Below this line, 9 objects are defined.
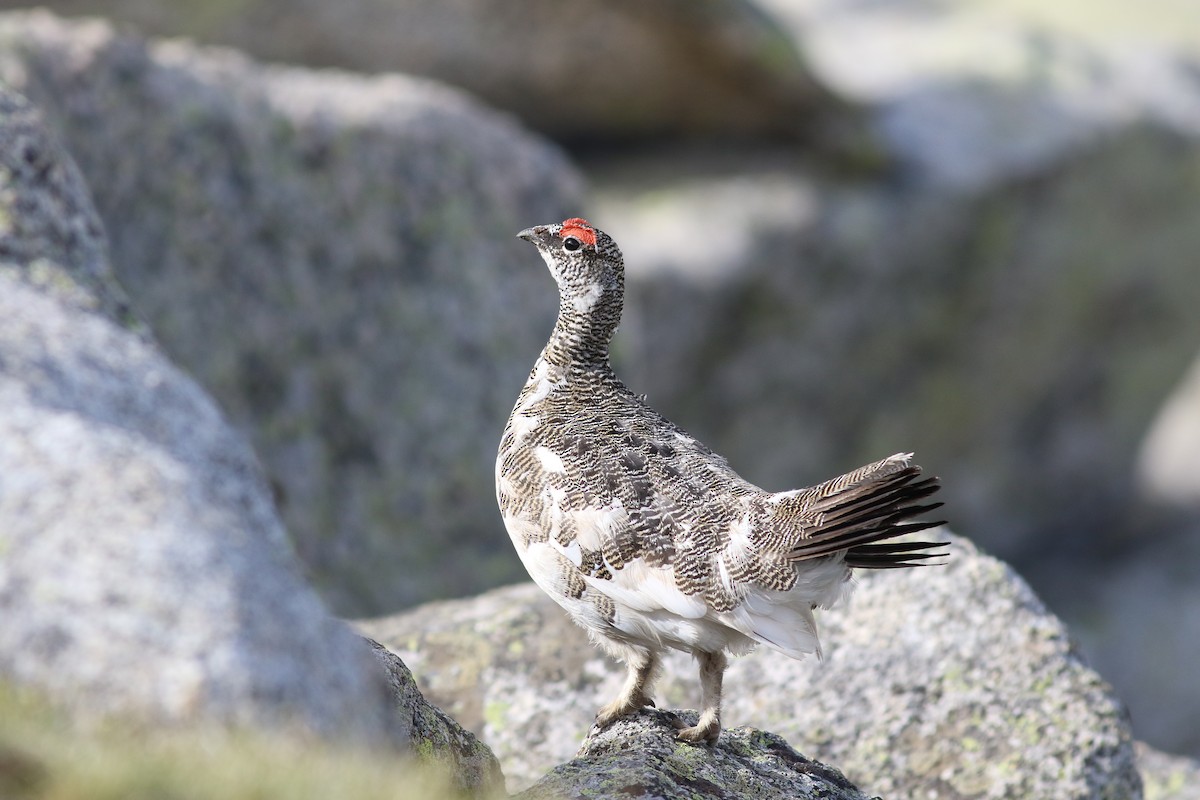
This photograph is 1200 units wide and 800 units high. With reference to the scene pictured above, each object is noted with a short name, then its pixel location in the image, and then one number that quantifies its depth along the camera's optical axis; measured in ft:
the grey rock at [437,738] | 28.81
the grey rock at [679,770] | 29.48
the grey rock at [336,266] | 63.82
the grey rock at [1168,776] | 46.78
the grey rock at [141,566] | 19.19
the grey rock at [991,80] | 116.47
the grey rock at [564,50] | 96.07
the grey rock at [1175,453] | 127.24
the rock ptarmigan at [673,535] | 31.63
